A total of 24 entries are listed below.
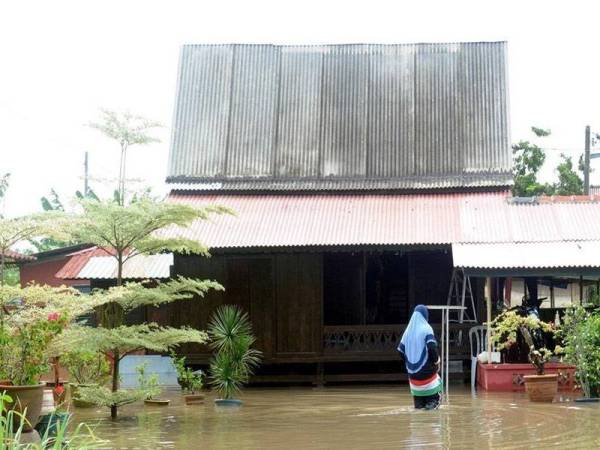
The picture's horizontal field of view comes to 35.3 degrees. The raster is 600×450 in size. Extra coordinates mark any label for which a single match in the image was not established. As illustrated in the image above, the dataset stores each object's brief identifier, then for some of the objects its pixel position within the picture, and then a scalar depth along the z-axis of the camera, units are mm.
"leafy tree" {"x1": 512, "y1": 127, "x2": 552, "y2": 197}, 34447
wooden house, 18438
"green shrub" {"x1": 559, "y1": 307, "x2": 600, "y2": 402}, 13711
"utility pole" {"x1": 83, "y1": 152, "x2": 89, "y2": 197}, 39781
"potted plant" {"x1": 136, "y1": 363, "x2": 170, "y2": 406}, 12492
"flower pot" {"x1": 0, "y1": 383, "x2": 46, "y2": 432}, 8453
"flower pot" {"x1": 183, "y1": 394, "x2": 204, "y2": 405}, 14625
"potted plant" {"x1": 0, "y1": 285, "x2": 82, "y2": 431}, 8602
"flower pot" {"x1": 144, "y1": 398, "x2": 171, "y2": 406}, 14453
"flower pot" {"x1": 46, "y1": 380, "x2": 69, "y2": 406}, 11586
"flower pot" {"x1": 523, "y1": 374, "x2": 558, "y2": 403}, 13477
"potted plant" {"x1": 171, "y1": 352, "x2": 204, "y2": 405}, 15452
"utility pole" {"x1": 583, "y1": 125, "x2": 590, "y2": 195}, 32625
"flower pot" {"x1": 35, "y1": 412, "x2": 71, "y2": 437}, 9062
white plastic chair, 16984
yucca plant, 14586
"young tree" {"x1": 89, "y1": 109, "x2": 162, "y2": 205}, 12359
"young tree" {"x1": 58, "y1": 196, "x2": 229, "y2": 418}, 11727
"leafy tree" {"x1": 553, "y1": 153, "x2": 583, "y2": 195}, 35344
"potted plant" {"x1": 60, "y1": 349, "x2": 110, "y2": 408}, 14161
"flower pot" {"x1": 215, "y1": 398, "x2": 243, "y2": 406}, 14211
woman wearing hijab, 12047
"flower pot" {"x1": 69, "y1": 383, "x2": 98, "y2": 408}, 13579
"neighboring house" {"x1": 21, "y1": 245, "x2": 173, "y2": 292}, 19234
